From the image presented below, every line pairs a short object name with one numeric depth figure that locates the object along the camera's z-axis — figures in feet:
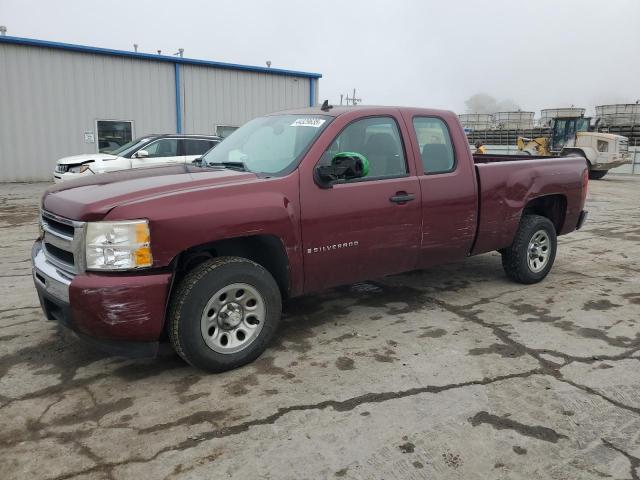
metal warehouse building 57.06
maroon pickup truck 10.34
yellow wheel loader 76.64
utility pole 184.85
